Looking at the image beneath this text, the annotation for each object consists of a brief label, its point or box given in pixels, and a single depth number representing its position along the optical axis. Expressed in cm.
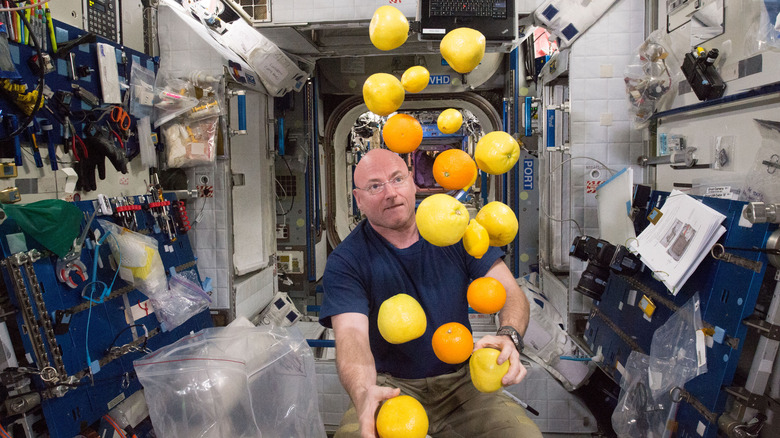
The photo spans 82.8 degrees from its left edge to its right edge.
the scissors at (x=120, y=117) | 310
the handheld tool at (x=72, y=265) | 235
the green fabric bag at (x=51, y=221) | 213
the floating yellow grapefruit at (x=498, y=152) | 144
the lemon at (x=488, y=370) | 135
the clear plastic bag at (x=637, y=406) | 246
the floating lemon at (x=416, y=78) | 152
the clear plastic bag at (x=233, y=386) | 233
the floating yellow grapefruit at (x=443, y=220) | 129
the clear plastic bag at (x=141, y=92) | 330
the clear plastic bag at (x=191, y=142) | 359
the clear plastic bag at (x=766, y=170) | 212
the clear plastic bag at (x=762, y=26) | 207
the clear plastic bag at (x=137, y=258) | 273
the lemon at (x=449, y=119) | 162
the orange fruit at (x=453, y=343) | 141
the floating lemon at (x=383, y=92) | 147
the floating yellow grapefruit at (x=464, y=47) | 143
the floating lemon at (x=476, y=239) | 142
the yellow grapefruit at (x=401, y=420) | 126
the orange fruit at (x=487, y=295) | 146
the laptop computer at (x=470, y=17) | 282
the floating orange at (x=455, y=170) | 150
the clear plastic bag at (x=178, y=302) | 309
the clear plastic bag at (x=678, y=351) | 220
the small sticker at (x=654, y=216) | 270
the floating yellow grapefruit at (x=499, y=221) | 146
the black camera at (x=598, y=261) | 288
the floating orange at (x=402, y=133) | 150
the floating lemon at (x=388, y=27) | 149
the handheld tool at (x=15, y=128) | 228
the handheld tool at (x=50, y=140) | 255
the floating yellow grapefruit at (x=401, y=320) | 139
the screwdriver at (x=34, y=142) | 245
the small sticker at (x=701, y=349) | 210
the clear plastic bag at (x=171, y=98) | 349
